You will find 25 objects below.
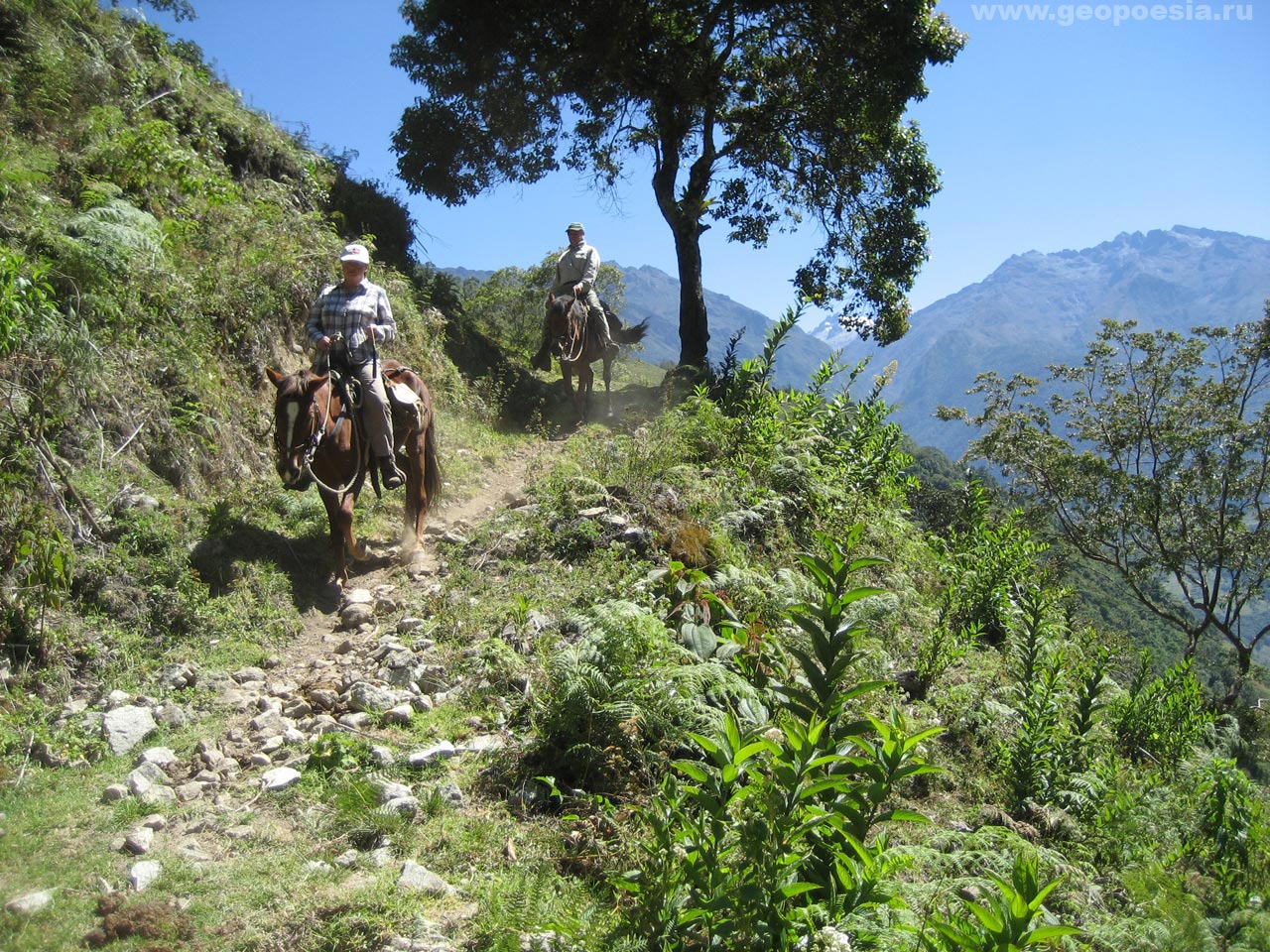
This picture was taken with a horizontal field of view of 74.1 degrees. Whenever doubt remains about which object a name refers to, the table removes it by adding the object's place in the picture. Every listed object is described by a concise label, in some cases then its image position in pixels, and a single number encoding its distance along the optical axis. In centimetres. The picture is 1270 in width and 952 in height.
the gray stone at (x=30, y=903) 334
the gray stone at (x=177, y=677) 540
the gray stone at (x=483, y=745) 472
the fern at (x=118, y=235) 754
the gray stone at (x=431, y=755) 455
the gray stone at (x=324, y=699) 542
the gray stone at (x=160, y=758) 454
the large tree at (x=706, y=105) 1580
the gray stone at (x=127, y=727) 471
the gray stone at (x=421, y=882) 357
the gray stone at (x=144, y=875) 356
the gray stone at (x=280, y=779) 441
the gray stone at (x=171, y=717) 503
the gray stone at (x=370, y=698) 522
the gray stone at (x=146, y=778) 428
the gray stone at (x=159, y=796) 420
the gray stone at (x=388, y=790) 420
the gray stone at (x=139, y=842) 382
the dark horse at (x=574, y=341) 1462
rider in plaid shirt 782
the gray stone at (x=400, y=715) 511
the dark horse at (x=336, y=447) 721
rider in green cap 1506
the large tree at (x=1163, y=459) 2377
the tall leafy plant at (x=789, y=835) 282
